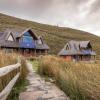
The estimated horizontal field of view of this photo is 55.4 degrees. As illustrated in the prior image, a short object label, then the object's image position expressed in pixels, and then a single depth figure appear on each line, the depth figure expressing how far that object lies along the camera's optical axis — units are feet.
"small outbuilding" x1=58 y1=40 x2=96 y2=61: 68.83
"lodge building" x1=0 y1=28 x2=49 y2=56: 53.99
